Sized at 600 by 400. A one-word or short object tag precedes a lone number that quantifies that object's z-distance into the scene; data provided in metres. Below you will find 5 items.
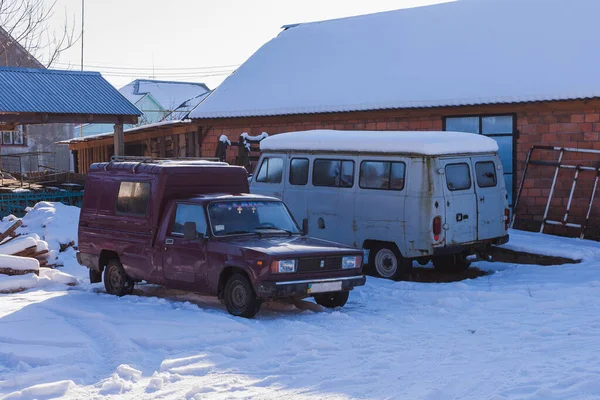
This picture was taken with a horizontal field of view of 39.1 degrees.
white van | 13.00
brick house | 17.06
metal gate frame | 16.36
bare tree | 33.08
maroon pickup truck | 10.09
